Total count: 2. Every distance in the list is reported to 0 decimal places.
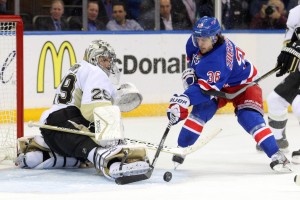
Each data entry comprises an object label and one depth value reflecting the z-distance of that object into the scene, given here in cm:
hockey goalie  787
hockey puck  783
